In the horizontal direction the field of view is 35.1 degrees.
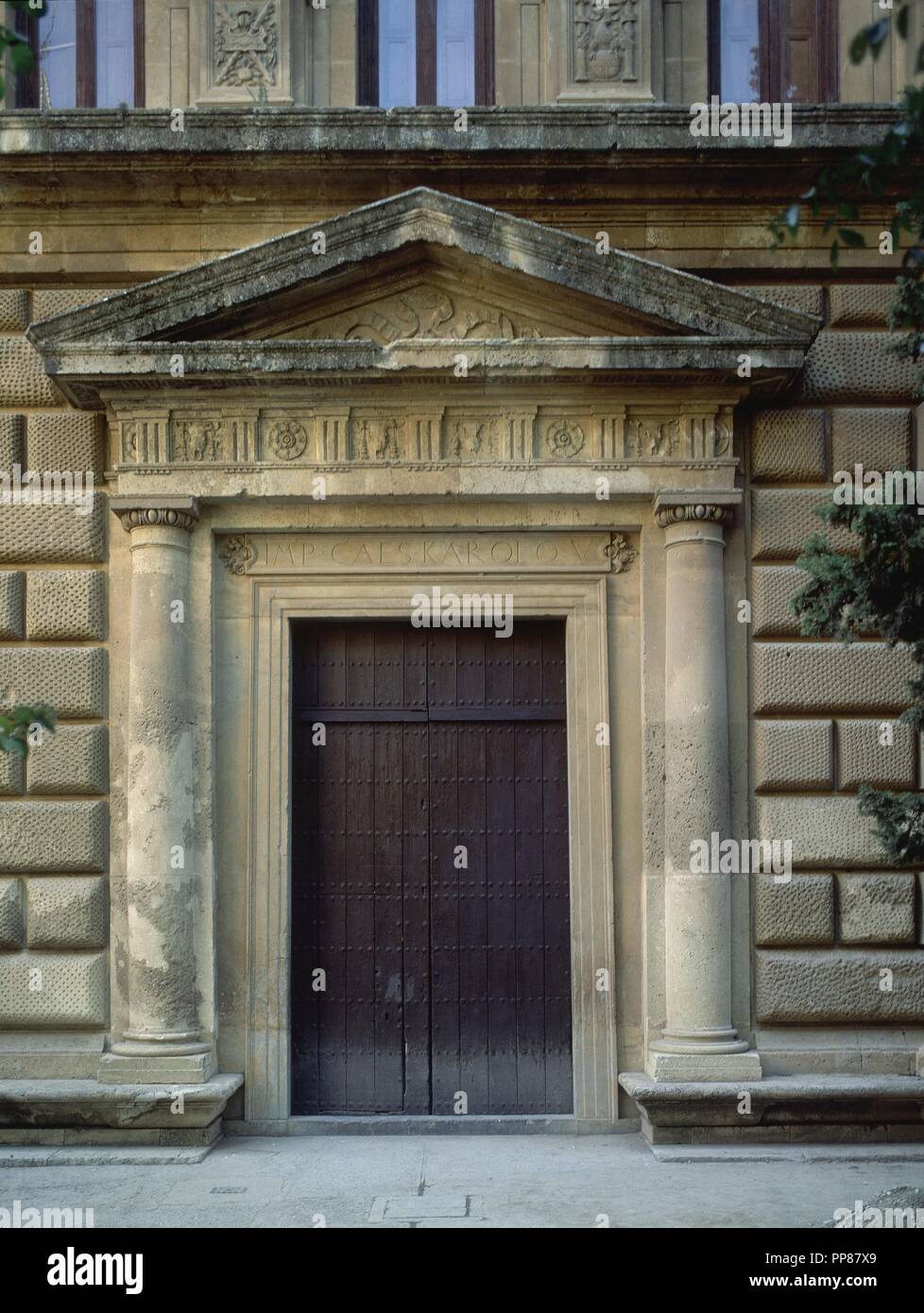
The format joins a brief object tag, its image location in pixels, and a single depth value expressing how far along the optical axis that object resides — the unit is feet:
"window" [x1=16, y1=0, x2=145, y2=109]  31.78
